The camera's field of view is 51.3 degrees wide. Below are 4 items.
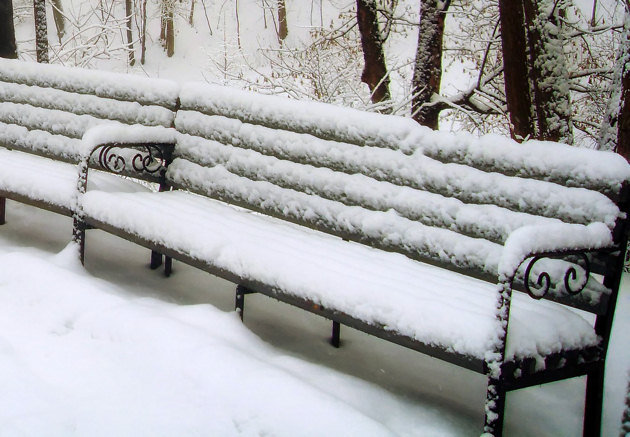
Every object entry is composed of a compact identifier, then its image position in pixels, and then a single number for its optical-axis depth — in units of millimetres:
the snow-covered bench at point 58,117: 3930
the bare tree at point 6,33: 6680
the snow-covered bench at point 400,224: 2277
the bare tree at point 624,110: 4750
